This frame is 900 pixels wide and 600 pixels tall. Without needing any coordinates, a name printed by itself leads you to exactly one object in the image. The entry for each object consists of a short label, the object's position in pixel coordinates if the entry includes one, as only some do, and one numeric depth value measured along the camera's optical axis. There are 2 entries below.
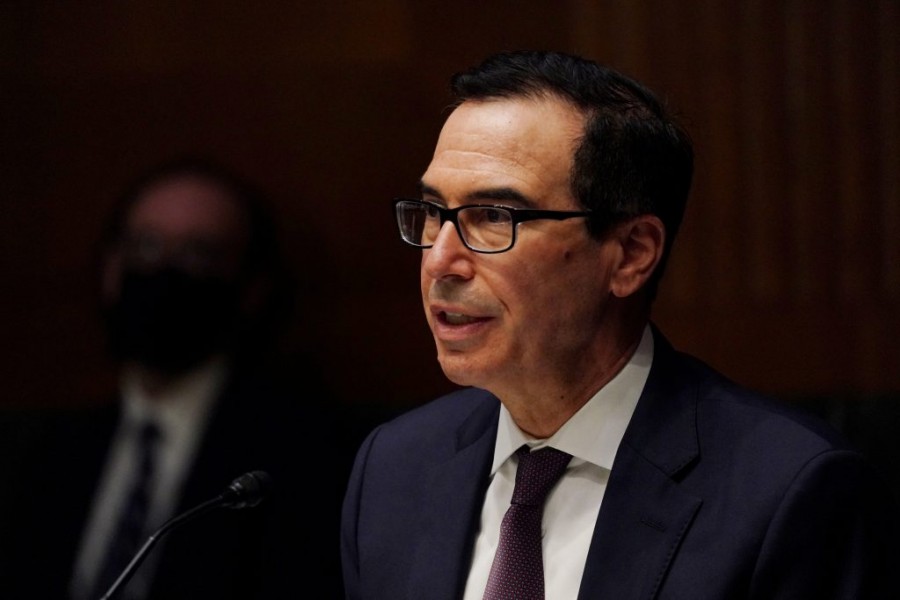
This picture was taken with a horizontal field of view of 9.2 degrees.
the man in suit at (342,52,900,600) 3.81
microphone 3.85
